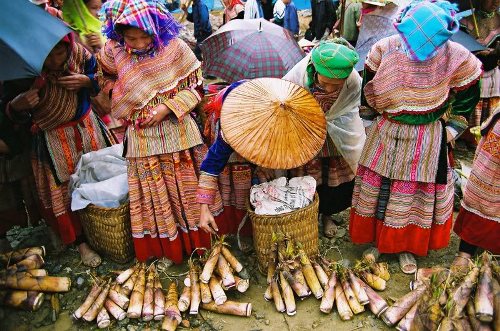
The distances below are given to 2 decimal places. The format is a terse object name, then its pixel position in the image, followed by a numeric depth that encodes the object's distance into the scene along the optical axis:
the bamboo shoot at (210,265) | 3.03
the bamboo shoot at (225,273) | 3.02
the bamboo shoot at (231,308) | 2.97
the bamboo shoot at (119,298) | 3.01
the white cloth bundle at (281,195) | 2.99
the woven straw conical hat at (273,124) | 2.72
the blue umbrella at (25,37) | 2.27
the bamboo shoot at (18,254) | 3.15
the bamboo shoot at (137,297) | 2.95
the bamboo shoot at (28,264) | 3.08
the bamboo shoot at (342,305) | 2.88
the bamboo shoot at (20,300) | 2.97
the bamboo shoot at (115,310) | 2.96
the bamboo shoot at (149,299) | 2.95
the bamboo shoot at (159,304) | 2.94
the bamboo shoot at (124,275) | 3.16
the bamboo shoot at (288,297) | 2.92
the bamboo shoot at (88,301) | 2.98
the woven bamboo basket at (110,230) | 3.35
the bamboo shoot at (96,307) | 2.95
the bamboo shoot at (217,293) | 2.99
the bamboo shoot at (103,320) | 2.93
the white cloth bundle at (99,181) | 3.34
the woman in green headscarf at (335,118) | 2.84
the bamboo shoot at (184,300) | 2.96
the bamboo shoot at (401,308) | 2.77
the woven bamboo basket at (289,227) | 2.95
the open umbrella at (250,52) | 4.03
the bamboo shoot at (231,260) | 3.13
